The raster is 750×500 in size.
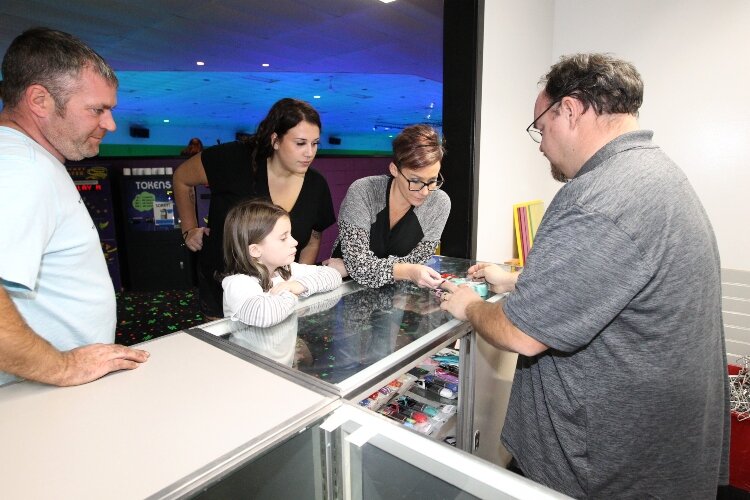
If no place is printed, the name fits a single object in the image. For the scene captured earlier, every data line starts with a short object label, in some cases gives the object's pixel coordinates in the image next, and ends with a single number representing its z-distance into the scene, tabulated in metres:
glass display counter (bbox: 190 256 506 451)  1.18
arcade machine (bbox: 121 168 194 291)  6.26
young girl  1.62
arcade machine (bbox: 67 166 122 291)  5.91
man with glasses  0.98
